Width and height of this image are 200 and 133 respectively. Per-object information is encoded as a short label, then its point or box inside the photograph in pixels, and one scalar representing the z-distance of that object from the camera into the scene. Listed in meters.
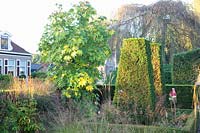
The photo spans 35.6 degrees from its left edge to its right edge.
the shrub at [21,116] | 6.24
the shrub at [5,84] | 9.50
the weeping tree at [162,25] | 22.41
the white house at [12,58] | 30.20
